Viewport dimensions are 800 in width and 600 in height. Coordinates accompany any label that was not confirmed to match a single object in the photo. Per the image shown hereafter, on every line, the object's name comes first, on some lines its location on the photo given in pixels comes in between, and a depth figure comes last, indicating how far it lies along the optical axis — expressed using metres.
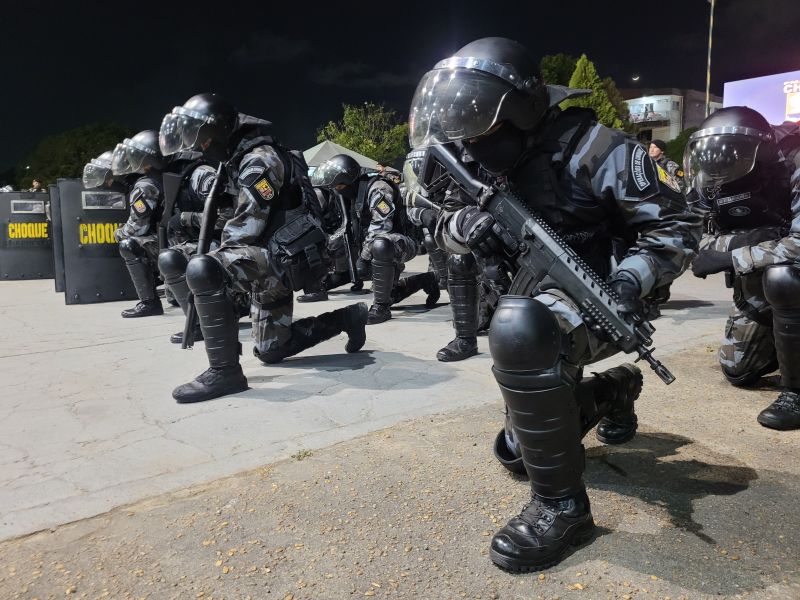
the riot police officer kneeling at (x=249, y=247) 3.54
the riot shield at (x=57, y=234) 7.38
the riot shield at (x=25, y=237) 10.03
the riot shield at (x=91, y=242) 7.16
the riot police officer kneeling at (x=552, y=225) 1.86
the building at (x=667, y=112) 47.50
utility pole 22.37
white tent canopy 15.45
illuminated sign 19.83
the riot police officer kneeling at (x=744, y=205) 3.40
